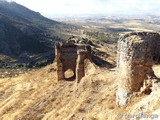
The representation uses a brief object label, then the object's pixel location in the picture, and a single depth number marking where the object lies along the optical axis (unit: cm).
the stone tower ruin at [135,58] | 905
